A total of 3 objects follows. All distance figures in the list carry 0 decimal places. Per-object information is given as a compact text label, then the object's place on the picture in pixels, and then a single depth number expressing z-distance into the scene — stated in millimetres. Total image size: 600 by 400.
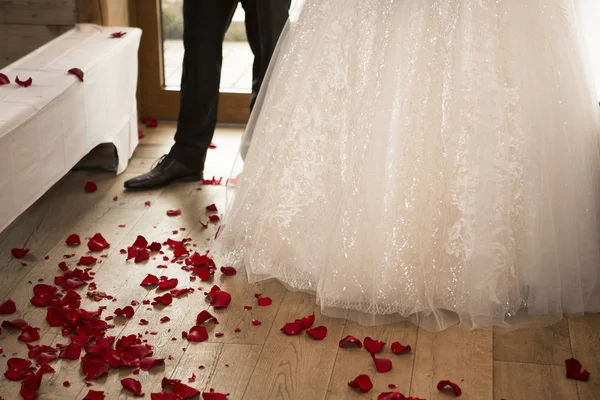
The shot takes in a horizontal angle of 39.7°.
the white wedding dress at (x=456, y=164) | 1925
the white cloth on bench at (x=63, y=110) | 2176
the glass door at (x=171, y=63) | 3352
